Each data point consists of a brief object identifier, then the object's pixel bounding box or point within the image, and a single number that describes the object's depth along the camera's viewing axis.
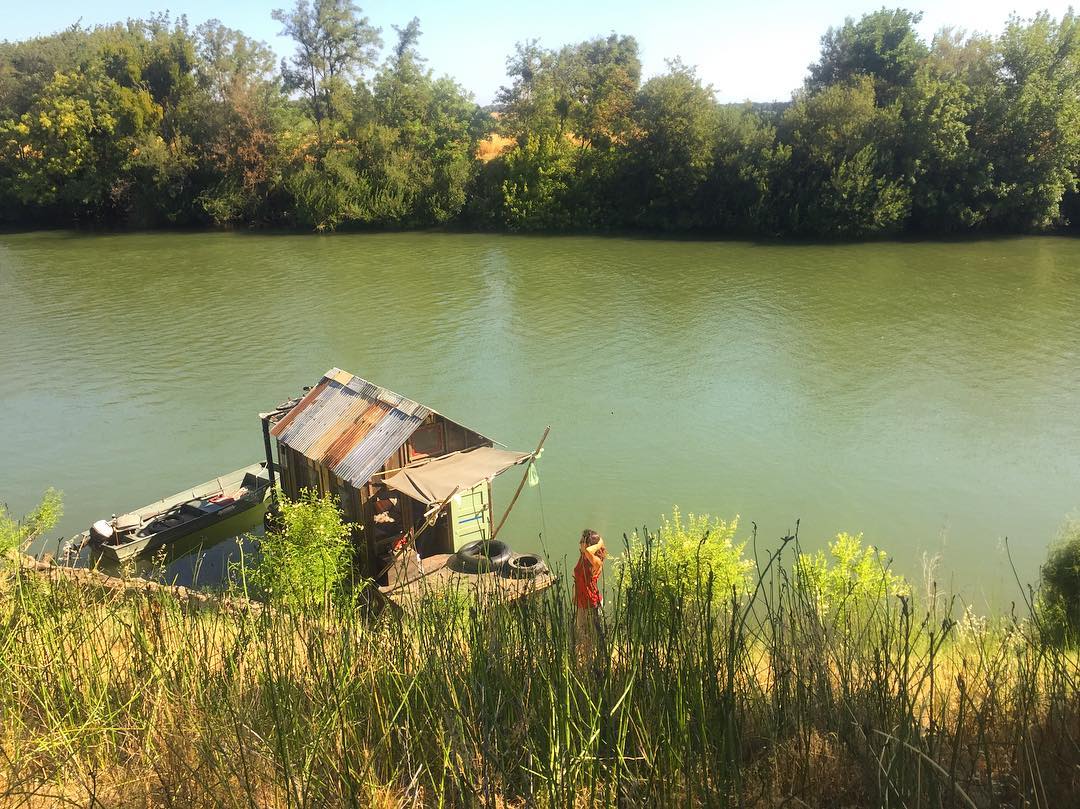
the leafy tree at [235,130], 37.81
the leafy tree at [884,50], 30.25
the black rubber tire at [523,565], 8.16
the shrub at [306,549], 7.80
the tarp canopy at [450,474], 8.73
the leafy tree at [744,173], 31.39
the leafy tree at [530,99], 36.81
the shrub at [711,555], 6.89
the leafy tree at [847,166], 29.30
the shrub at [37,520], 7.88
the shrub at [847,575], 7.09
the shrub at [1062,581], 6.90
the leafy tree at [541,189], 35.81
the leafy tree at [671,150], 33.06
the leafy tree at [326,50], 40.06
